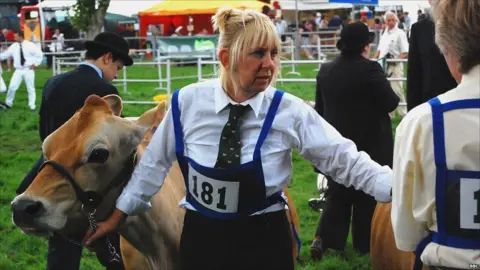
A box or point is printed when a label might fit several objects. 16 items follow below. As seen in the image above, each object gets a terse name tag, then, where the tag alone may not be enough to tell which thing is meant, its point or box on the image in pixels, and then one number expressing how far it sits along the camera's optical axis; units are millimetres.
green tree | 36000
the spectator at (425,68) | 5758
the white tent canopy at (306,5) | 38688
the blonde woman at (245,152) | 3285
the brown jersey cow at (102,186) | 3445
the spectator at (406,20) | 33562
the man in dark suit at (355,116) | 6789
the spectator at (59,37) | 34538
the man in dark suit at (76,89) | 5023
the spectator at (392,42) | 15523
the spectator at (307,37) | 31000
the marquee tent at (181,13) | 36312
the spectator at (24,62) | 18859
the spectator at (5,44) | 32625
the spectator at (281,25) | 34625
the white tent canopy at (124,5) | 41094
